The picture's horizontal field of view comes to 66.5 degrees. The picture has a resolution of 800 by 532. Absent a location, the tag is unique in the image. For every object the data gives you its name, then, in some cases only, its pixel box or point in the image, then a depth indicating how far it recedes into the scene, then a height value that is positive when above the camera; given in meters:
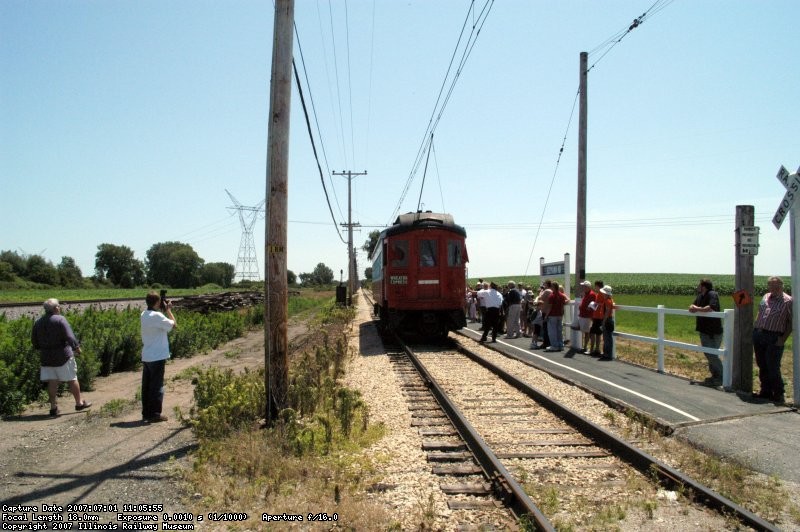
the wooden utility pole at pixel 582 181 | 16.03 +2.76
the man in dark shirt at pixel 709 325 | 10.05 -0.70
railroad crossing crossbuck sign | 8.27 +1.22
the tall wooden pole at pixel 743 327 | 9.04 -0.65
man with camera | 7.69 -0.99
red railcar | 16.62 +0.30
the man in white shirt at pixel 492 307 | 16.33 -0.67
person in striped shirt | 8.39 -0.74
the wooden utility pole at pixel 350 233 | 50.12 +4.25
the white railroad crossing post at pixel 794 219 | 8.22 +0.90
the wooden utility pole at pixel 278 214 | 7.25 +0.80
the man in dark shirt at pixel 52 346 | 8.15 -0.89
